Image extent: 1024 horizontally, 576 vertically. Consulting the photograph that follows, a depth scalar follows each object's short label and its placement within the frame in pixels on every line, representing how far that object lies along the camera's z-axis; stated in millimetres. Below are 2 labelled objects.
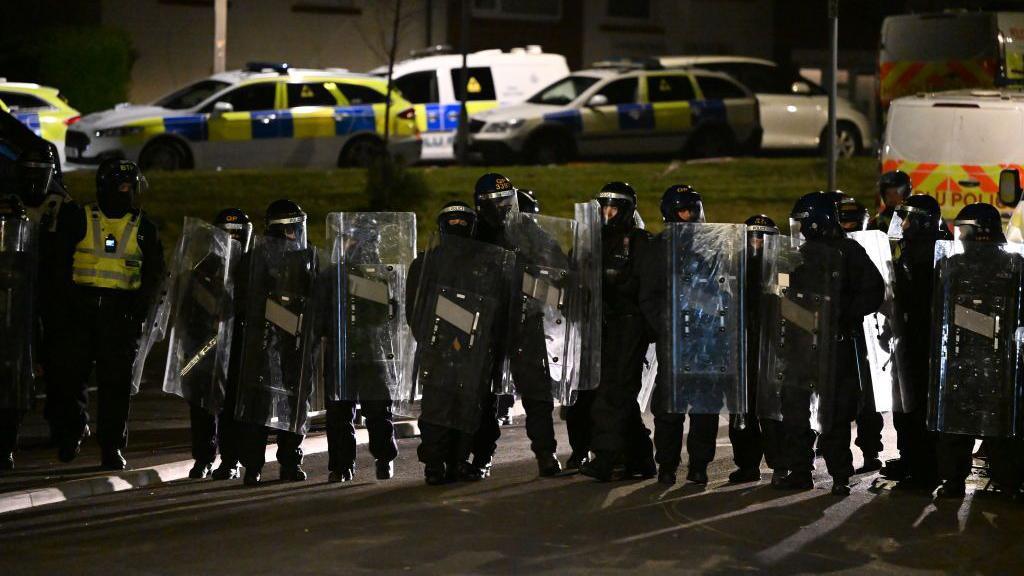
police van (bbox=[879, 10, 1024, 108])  39594
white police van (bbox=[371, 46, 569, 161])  47750
